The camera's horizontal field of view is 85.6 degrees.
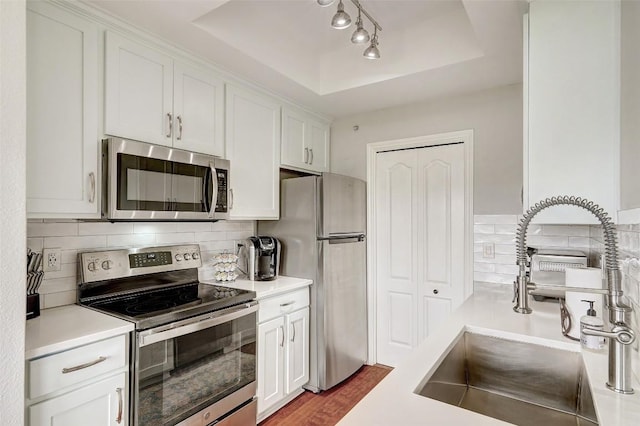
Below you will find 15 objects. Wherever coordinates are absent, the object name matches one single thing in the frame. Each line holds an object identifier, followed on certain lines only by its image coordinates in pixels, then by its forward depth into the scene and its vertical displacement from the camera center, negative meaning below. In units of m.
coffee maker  2.60 -0.35
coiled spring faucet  0.90 -0.30
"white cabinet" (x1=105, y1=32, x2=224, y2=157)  1.75 +0.65
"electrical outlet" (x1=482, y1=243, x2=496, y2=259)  2.58 -0.28
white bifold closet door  2.82 -0.25
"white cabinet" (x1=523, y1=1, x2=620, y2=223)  1.37 +0.45
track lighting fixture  1.67 +0.95
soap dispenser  1.07 -0.42
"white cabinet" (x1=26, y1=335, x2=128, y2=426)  1.26 -0.68
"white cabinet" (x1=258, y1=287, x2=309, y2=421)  2.27 -0.96
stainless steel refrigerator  2.64 -0.35
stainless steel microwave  1.70 +0.17
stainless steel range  1.59 -0.62
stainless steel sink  1.17 -0.62
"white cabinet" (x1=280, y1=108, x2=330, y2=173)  2.86 +0.64
